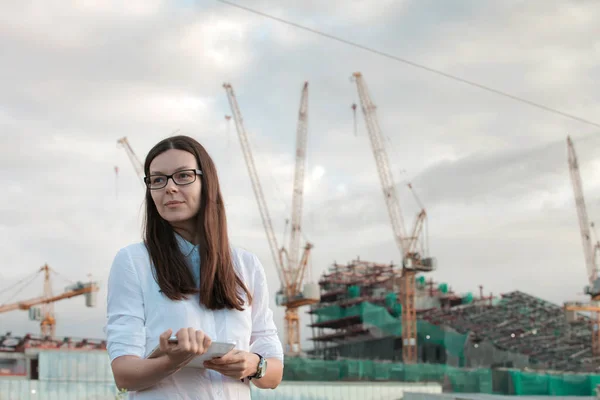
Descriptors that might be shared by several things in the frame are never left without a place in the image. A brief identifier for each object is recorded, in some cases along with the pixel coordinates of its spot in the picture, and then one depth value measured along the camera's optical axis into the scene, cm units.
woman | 246
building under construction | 10094
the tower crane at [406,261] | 9078
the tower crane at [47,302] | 9710
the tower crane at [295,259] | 9525
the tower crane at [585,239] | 10188
